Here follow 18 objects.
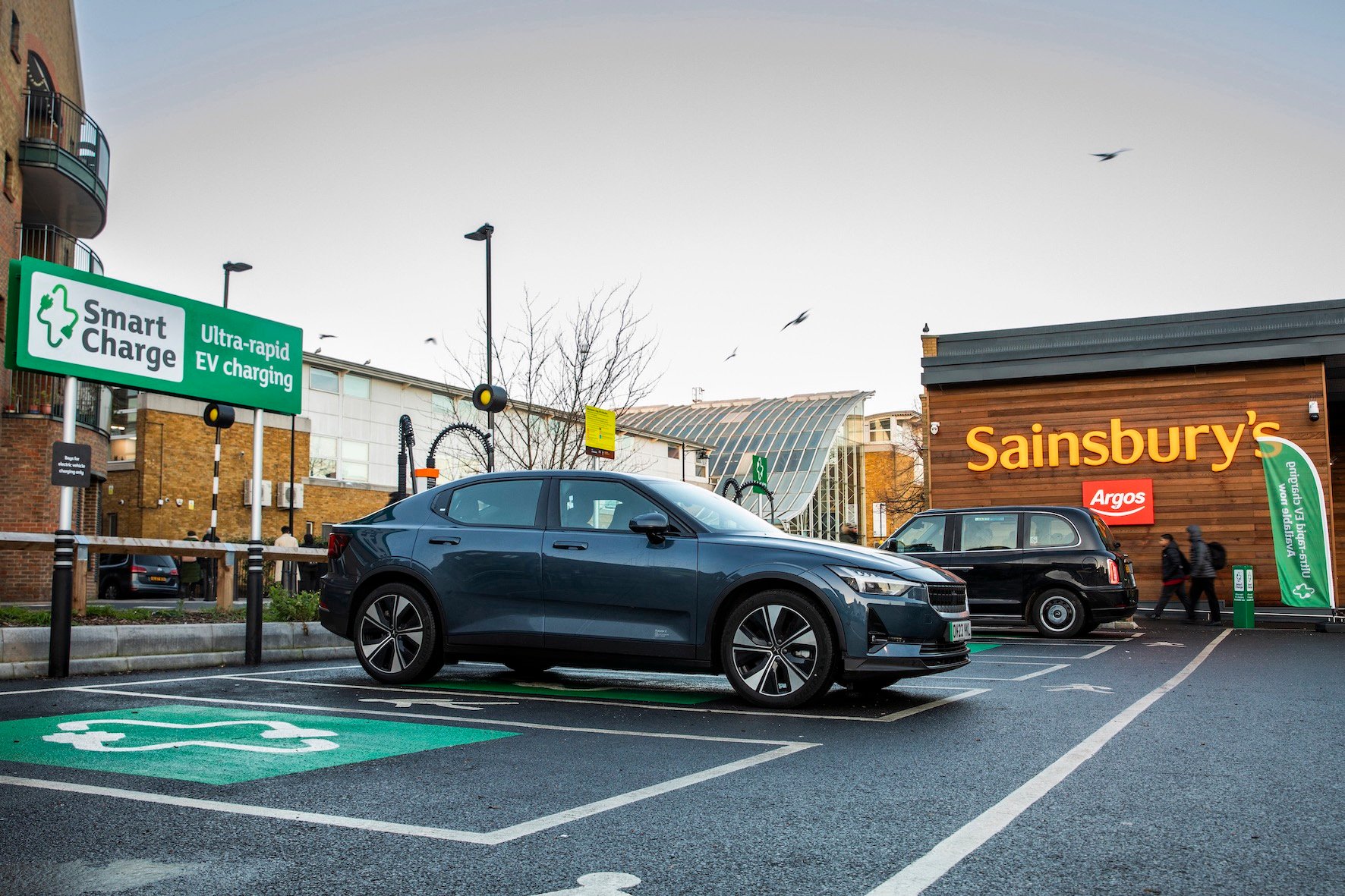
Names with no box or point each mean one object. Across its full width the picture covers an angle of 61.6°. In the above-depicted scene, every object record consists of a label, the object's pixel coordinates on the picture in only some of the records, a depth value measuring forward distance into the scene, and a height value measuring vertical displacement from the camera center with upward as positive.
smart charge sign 8.76 +1.93
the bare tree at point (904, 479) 54.06 +4.75
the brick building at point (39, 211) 20.97 +7.68
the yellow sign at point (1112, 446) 22.53 +2.23
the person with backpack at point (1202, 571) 18.36 -0.33
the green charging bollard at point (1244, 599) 17.39 -0.75
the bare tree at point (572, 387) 24.94 +3.86
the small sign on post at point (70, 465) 8.75 +0.78
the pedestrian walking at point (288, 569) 22.95 -0.13
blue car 7.22 -0.23
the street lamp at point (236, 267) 33.72 +8.84
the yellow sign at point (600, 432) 18.52 +2.14
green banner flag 18.06 +0.42
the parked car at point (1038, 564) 15.05 -0.15
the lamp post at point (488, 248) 20.64 +6.15
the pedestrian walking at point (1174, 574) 18.82 -0.36
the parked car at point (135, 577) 28.77 -0.30
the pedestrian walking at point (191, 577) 31.64 -0.38
